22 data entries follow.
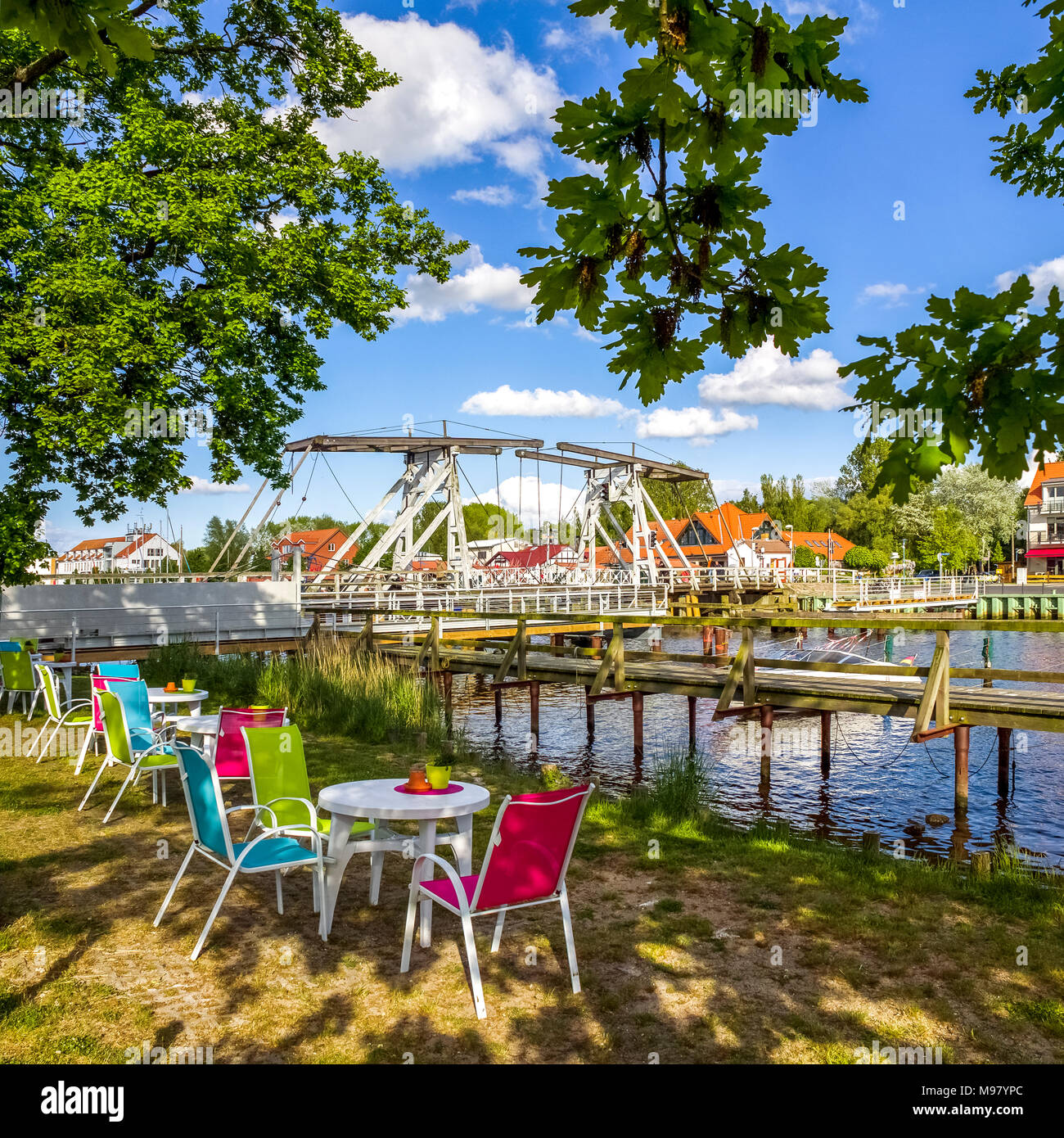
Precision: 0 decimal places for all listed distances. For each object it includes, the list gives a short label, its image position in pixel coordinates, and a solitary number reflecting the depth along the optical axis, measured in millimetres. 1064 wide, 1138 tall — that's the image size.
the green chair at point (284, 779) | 4949
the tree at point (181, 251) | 11008
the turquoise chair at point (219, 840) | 4199
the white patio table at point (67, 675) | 10440
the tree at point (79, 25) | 2336
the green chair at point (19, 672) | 10625
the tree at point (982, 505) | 66875
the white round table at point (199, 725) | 6859
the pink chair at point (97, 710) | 7949
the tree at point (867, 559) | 70938
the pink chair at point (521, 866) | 3686
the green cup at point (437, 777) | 4617
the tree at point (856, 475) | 89375
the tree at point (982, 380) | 2250
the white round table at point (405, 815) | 4230
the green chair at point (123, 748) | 6766
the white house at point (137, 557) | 79562
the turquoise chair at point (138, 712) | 7195
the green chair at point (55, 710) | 8703
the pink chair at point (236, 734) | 6480
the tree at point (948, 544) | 63809
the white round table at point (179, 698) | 8133
